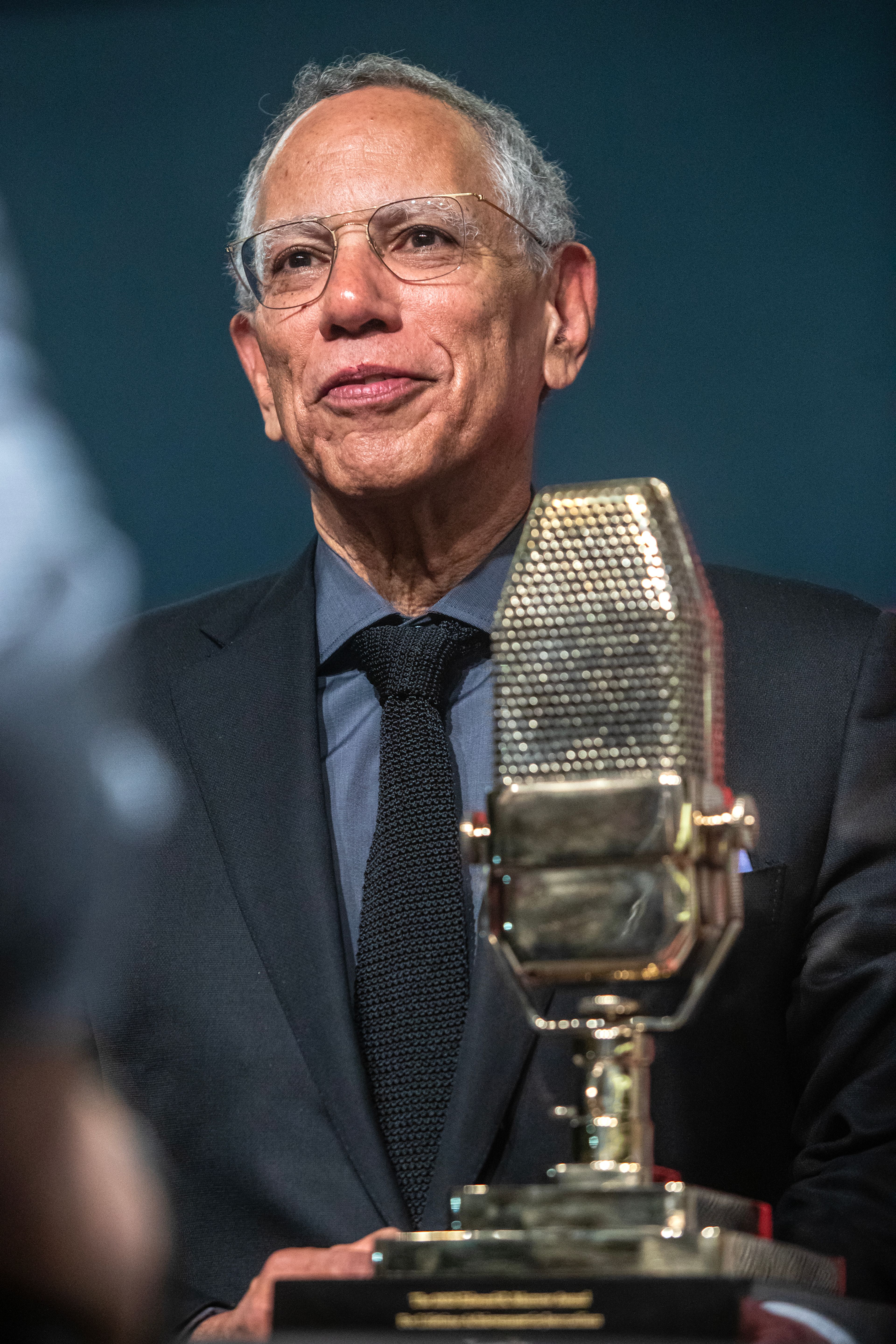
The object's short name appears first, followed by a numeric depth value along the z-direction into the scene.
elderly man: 4.84
